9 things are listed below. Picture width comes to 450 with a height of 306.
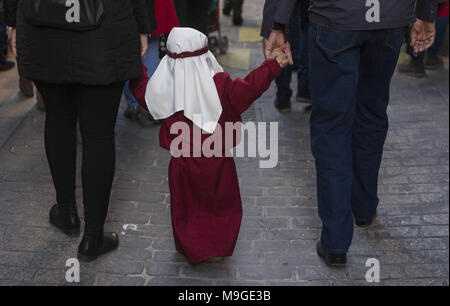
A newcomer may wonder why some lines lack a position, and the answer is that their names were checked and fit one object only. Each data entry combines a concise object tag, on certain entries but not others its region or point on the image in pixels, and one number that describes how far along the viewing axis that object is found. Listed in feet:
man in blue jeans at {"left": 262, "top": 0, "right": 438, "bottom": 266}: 9.37
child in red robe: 9.78
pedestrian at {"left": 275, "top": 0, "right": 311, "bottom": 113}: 16.60
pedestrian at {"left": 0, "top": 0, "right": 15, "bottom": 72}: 10.64
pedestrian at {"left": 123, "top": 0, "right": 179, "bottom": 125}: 11.84
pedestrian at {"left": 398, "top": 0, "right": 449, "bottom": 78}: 19.43
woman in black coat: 9.16
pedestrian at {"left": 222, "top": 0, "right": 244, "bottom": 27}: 26.14
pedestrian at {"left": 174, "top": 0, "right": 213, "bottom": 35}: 14.97
